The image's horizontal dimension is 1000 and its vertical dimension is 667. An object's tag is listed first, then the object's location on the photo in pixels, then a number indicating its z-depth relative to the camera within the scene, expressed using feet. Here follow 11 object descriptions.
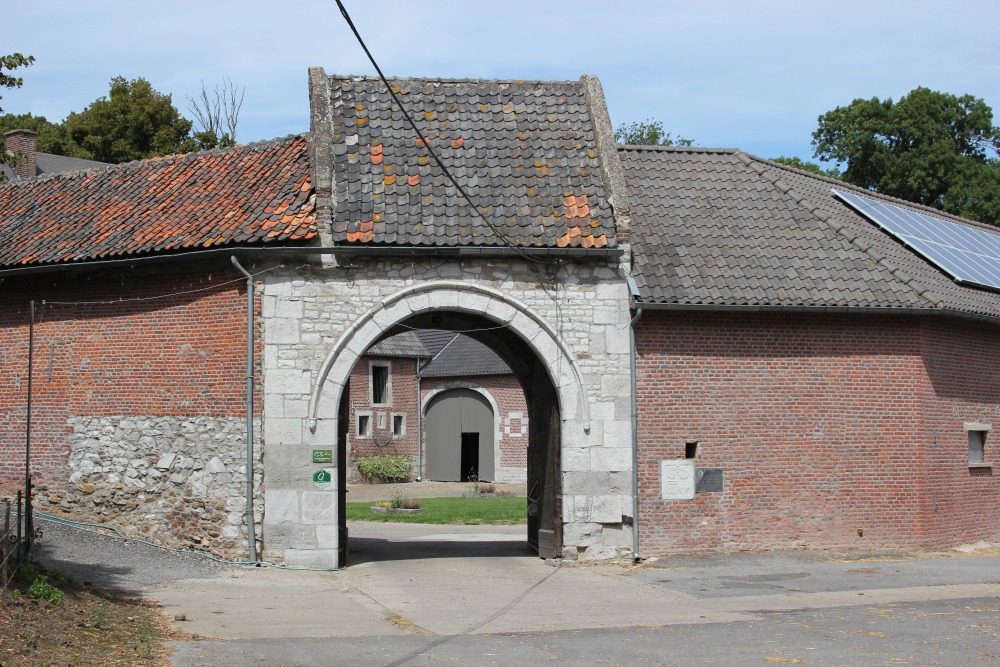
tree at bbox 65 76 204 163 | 135.54
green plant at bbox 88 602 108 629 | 31.86
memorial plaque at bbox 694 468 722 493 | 53.36
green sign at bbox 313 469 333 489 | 49.75
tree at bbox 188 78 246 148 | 137.28
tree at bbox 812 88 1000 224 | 142.51
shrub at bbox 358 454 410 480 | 125.29
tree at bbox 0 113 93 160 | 140.97
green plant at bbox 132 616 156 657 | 29.89
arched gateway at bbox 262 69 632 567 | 50.08
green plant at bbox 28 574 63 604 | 32.58
